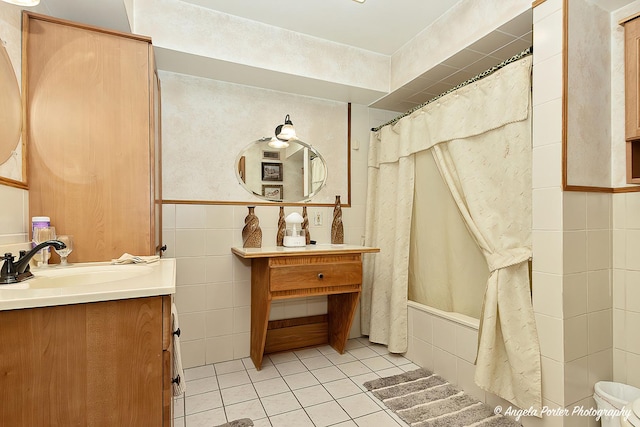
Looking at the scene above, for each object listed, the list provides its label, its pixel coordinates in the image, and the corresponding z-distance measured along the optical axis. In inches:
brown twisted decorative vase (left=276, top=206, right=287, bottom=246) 101.0
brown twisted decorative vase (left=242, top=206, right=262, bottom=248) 94.7
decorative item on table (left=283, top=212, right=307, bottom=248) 93.9
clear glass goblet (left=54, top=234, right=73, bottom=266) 55.0
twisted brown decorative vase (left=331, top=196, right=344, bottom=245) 106.9
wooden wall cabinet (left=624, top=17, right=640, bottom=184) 59.7
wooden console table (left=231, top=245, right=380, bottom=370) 82.6
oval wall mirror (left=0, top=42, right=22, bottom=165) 47.7
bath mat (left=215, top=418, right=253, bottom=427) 64.8
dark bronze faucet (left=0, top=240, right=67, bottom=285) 39.6
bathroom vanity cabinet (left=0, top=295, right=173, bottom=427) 30.0
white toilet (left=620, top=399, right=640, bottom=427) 35.9
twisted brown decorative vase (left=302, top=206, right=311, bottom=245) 104.4
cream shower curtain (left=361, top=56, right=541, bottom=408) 64.4
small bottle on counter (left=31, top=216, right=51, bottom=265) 53.2
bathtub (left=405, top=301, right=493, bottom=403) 76.2
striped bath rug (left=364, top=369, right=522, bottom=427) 66.3
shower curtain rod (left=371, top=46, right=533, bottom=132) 64.6
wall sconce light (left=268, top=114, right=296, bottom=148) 100.7
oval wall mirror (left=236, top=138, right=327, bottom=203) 100.3
